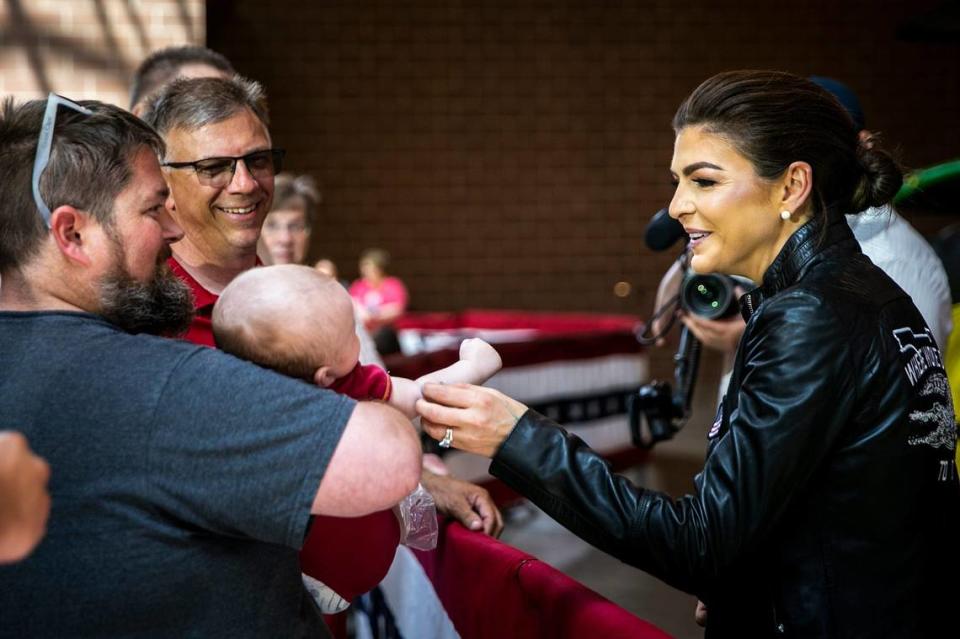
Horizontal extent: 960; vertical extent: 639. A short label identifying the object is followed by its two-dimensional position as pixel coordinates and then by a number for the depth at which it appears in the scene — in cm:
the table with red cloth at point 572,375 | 574
